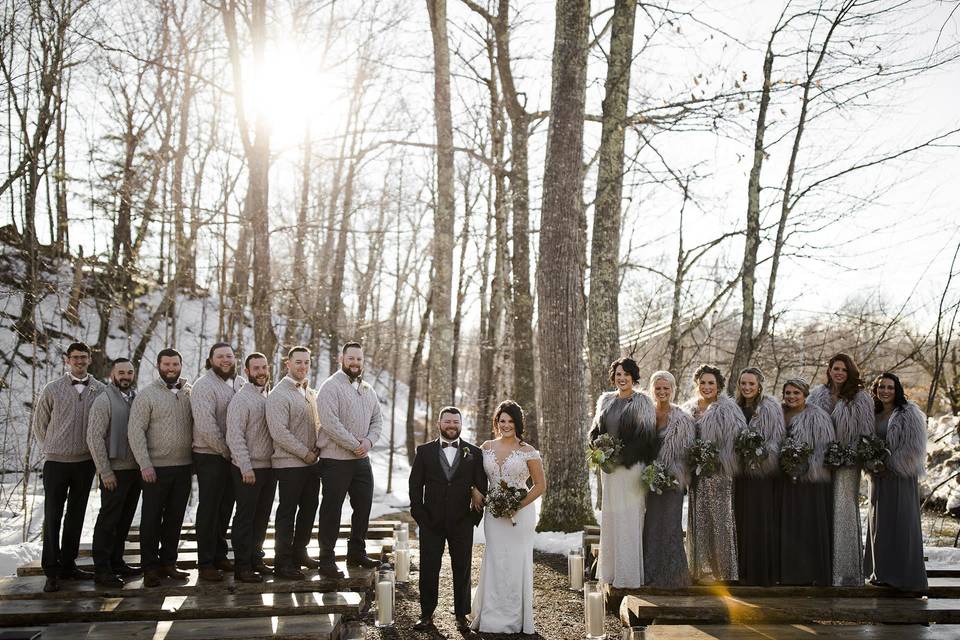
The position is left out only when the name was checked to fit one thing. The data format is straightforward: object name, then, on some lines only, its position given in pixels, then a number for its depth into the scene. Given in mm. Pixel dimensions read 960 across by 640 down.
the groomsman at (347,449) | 7172
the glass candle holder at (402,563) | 8430
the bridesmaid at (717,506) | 7090
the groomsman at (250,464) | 6891
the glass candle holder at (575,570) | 7980
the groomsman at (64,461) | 6910
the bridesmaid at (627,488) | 7035
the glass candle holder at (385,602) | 6559
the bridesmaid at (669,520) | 6953
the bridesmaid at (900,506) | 6906
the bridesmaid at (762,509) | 7172
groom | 6660
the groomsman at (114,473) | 6762
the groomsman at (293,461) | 7078
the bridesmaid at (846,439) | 7117
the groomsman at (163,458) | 6770
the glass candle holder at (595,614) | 6211
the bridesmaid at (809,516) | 7082
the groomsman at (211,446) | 6980
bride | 6477
